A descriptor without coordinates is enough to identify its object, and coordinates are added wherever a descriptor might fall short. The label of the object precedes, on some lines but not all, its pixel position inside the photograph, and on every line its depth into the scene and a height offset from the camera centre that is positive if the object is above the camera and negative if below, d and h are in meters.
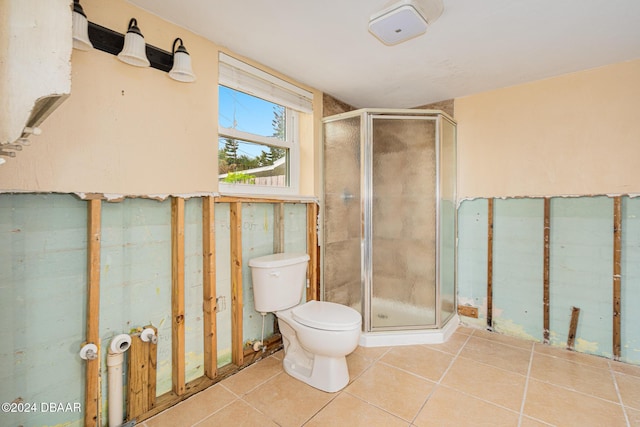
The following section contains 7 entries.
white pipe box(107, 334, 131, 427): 1.47 -0.82
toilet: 1.78 -0.68
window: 2.06 +0.63
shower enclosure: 2.43 -0.08
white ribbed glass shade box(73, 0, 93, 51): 1.26 +0.79
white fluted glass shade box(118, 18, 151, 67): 1.44 +0.81
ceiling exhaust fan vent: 1.45 +0.99
